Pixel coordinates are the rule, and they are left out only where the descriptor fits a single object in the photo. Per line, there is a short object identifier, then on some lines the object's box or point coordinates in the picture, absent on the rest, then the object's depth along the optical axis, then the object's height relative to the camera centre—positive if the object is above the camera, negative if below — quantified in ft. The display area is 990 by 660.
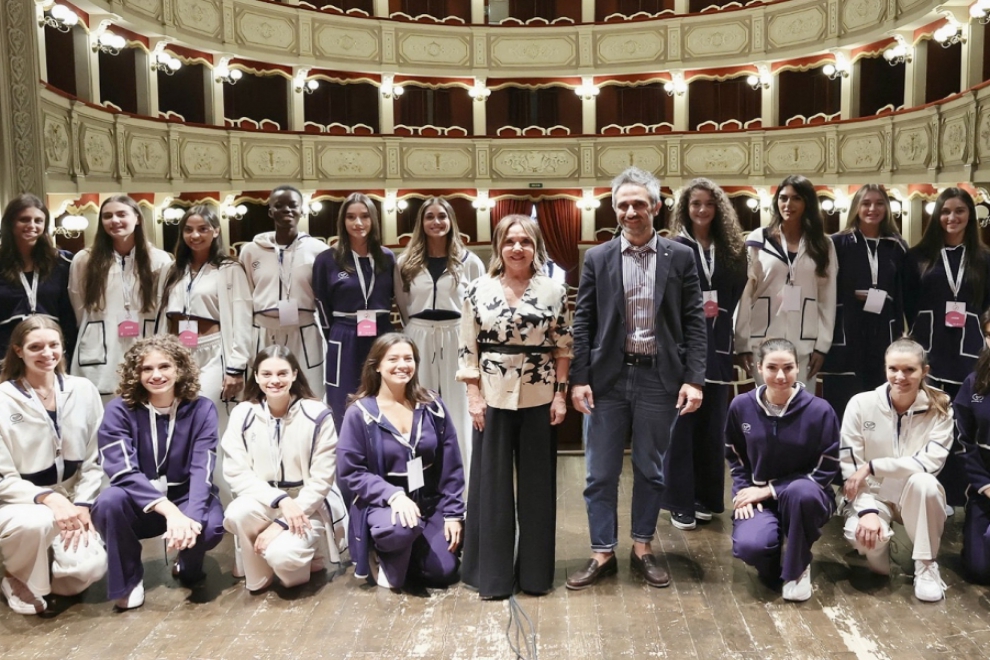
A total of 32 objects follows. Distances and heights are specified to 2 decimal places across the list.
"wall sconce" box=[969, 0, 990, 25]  28.17 +7.60
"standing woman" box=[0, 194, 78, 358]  13.97 +0.02
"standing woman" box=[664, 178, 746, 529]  14.05 -1.41
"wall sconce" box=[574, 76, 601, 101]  56.80 +10.67
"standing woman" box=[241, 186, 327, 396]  15.33 -0.39
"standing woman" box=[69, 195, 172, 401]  14.39 -0.45
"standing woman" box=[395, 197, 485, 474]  15.06 -0.54
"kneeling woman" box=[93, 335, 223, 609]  11.87 -2.79
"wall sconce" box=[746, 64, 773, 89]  51.63 +10.16
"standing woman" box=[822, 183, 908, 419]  15.20 -0.67
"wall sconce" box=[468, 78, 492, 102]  56.75 +10.66
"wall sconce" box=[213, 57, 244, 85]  48.32 +10.37
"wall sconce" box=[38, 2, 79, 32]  28.96 +8.41
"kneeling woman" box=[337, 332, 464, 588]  12.19 -2.96
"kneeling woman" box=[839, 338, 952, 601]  12.13 -2.94
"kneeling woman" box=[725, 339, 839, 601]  11.96 -3.00
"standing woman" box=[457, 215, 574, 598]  11.65 -1.84
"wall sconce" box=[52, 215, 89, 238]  32.30 +1.51
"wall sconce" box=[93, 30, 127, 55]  35.60 +9.08
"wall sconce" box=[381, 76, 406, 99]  55.42 +10.68
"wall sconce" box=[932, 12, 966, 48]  34.55 +8.77
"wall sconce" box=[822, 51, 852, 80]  47.37 +9.88
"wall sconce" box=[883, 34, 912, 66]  42.65 +9.55
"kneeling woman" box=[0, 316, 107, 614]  11.68 -2.83
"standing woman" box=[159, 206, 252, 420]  14.60 -0.70
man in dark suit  12.00 -1.29
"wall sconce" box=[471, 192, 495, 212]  57.16 +3.65
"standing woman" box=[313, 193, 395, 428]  14.89 -0.48
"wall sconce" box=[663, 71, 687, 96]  54.60 +10.42
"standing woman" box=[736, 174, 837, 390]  14.51 -0.45
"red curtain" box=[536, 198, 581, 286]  58.80 +2.27
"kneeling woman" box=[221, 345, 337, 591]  12.19 -2.95
